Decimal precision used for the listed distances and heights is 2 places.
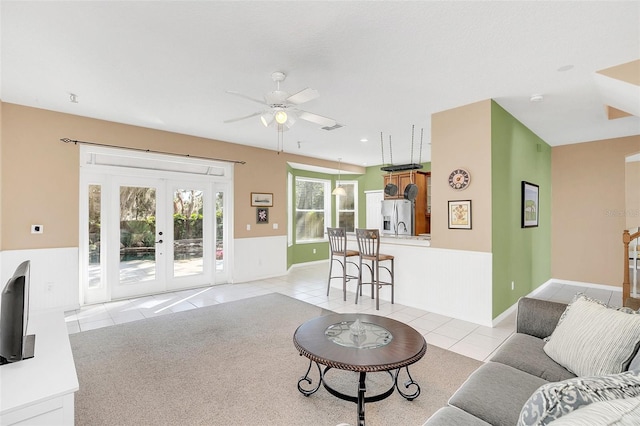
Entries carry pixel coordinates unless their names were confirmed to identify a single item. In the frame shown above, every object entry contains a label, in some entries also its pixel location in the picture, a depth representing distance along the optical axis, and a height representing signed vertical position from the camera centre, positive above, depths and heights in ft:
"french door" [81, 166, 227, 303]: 15.37 -1.09
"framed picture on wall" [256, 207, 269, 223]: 21.02 -0.01
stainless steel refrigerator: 22.61 -0.11
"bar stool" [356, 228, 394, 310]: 14.49 -2.01
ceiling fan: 8.80 +3.33
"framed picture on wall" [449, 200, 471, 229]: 12.87 +0.02
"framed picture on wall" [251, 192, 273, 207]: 20.68 +1.09
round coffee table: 5.98 -2.87
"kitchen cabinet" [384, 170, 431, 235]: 22.81 +1.60
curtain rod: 14.04 +3.47
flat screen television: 4.70 -1.63
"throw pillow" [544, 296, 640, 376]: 5.10 -2.28
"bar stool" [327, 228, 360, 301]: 15.92 -1.89
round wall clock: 12.91 +1.54
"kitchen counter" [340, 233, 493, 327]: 12.42 -2.88
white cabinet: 3.92 -2.39
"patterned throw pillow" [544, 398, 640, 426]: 2.54 -1.72
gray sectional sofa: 3.07 -2.89
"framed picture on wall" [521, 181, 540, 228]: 15.29 +0.52
